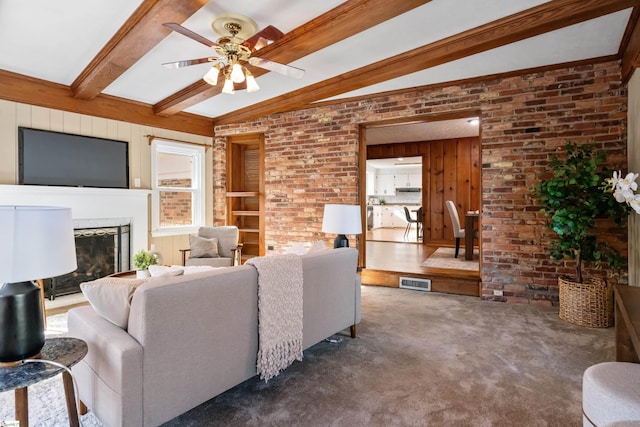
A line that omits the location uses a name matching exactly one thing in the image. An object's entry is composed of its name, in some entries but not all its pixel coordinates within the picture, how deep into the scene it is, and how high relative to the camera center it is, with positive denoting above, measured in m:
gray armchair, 4.67 -0.56
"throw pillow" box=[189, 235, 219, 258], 4.70 -0.54
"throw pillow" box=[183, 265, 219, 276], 2.04 -0.37
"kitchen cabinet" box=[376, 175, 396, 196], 13.28 +0.80
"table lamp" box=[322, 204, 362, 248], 3.42 -0.14
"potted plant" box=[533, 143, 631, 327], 3.21 -0.08
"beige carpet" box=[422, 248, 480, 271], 5.20 -0.88
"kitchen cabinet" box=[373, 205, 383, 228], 12.62 -0.34
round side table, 1.32 -0.64
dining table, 5.78 -0.42
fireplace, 4.16 -0.63
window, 5.29 +0.30
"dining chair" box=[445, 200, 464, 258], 6.16 -0.31
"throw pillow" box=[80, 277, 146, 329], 1.75 -0.45
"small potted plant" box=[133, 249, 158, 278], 3.39 -0.52
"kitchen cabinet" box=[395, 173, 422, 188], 12.81 +0.96
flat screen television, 3.96 +0.56
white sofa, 1.60 -0.70
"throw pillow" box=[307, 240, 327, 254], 2.95 -0.34
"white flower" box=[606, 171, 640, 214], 2.05 +0.10
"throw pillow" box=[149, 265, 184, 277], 1.94 -0.37
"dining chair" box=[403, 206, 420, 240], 9.20 -0.25
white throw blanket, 2.14 -0.66
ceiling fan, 2.84 +1.29
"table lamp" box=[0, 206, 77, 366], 1.33 -0.23
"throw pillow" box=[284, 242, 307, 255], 2.94 -0.36
